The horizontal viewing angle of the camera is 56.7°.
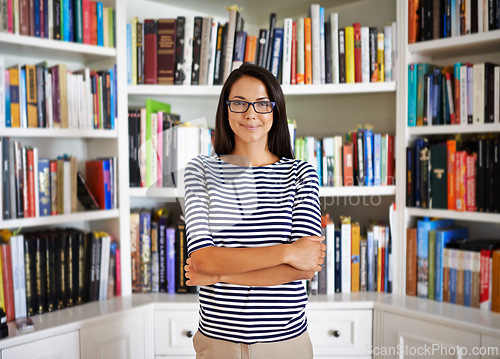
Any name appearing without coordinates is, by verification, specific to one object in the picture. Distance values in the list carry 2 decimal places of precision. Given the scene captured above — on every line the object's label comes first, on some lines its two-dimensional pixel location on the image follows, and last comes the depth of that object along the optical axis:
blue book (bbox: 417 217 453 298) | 1.92
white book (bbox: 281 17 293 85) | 1.98
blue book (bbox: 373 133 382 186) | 2.01
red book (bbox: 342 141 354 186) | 2.02
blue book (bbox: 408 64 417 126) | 1.93
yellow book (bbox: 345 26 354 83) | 1.99
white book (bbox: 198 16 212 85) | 1.98
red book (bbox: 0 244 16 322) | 1.65
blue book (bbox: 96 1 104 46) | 1.88
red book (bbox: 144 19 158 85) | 1.98
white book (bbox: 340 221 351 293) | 2.02
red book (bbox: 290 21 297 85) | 2.00
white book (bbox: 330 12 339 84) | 1.98
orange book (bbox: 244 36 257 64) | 2.00
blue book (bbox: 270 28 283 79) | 1.98
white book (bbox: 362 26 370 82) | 1.98
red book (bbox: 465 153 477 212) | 1.79
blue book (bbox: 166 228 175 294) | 2.00
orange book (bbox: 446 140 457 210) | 1.84
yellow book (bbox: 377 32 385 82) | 1.98
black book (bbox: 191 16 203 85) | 1.99
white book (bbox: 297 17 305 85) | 1.98
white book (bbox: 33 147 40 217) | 1.73
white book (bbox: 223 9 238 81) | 1.98
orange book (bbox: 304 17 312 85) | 1.99
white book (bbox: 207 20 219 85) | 1.98
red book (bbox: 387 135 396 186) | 2.02
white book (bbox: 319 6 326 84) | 1.99
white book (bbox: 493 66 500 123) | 1.71
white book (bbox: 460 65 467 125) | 1.80
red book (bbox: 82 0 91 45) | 1.84
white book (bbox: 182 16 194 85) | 1.98
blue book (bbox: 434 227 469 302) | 1.88
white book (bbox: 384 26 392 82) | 1.98
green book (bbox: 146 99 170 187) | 1.99
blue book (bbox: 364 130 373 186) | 2.01
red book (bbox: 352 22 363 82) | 1.98
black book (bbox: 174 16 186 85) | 1.98
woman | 1.18
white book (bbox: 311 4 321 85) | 1.97
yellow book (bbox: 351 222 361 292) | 2.03
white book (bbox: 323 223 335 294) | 2.01
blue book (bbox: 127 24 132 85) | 1.98
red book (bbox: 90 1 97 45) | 1.87
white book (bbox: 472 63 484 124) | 1.75
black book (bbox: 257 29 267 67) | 2.00
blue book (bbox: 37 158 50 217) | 1.77
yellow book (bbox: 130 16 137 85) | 1.98
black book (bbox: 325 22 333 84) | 2.00
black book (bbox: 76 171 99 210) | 1.89
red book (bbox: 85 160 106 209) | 1.92
